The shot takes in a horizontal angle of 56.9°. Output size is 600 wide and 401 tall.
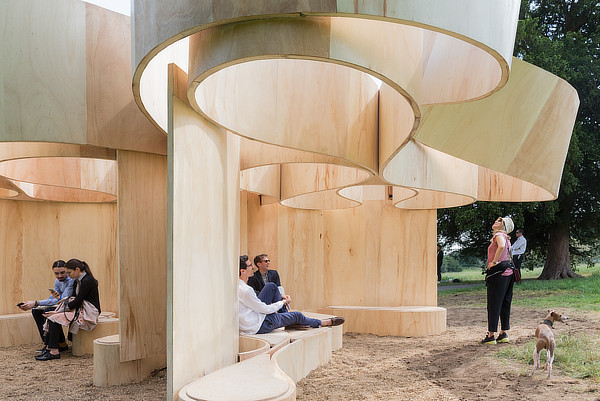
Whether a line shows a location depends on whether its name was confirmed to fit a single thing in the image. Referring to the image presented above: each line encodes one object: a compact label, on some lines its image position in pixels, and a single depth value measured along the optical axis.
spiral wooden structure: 3.21
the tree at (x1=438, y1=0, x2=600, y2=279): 15.94
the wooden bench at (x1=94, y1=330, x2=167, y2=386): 5.52
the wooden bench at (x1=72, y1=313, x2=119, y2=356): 7.23
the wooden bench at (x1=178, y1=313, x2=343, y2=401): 3.72
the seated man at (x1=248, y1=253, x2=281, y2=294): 7.97
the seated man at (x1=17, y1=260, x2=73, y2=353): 7.57
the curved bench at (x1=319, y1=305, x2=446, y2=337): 8.83
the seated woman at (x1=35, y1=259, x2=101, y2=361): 6.90
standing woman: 7.09
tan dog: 5.29
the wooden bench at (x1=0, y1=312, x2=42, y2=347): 8.17
